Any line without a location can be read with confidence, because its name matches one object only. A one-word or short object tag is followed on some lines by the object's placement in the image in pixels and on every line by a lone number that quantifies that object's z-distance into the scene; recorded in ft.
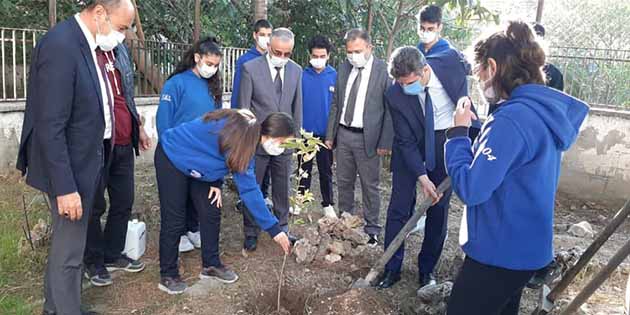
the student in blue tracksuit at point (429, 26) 12.84
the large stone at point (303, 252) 12.41
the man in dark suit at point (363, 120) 13.66
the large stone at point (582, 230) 16.55
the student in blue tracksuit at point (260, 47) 14.96
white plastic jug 11.64
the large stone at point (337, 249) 12.86
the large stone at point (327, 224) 13.63
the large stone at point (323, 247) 12.66
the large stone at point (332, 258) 12.58
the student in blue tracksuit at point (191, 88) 11.69
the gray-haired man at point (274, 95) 12.99
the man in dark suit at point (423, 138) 10.35
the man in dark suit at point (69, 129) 7.51
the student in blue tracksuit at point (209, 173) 9.28
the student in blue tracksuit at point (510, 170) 5.69
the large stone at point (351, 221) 13.91
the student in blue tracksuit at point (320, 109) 15.98
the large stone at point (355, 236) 13.43
